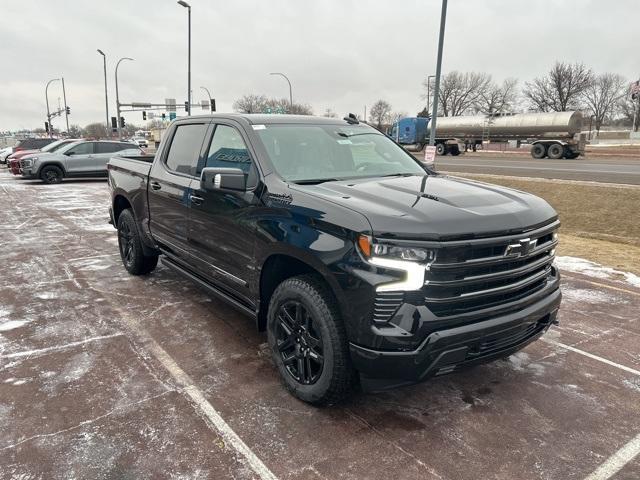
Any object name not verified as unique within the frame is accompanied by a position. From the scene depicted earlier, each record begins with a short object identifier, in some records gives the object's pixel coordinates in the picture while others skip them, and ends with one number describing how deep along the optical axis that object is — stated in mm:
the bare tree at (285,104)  80919
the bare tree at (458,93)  89562
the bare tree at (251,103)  88088
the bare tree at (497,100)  85875
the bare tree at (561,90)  75688
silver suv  18706
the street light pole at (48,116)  62062
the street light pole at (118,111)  46000
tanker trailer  33750
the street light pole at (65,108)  60966
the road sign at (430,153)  13844
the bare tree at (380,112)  101375
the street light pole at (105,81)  43062
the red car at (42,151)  20078
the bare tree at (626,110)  84750
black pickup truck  2707
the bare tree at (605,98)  86125
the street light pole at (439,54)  15430
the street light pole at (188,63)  26642
